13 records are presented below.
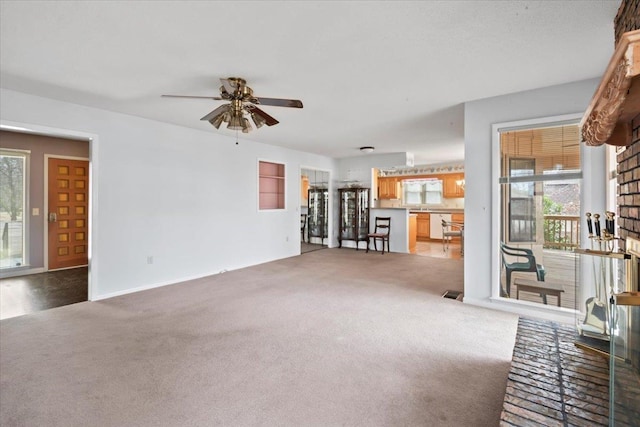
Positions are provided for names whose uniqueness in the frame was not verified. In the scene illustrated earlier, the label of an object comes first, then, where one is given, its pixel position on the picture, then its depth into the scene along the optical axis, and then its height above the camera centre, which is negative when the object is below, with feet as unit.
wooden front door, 18.81 +0.17
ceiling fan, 9.26 +3.33
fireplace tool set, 6.09 -1.48
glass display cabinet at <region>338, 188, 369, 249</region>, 26.84 +0.34
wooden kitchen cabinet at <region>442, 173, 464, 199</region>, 30.53 +2.97
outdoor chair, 11.51 -1.75
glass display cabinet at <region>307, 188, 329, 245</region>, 28.23 +0.16
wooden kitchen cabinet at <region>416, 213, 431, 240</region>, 32.89 -1.05
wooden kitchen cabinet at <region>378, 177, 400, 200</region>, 32.53 +2.93
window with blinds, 10.66 +1.20
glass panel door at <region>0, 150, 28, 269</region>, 17.29 +0.38
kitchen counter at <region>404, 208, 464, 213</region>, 30.35 +0.62
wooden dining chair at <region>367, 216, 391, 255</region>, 25.03 -1.18
